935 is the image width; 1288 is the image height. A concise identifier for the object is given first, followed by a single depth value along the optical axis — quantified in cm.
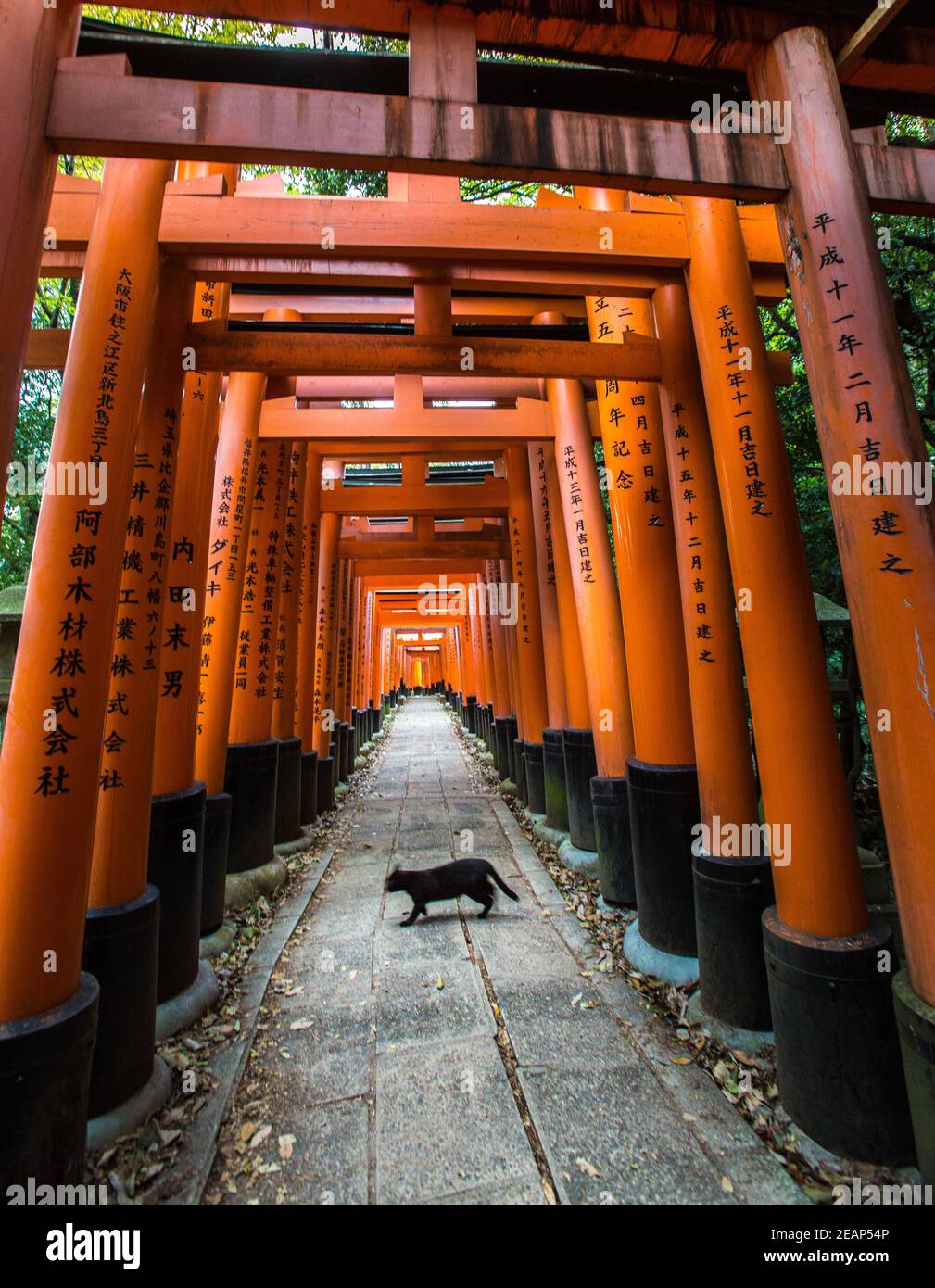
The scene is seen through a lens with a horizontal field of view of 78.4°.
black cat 470
